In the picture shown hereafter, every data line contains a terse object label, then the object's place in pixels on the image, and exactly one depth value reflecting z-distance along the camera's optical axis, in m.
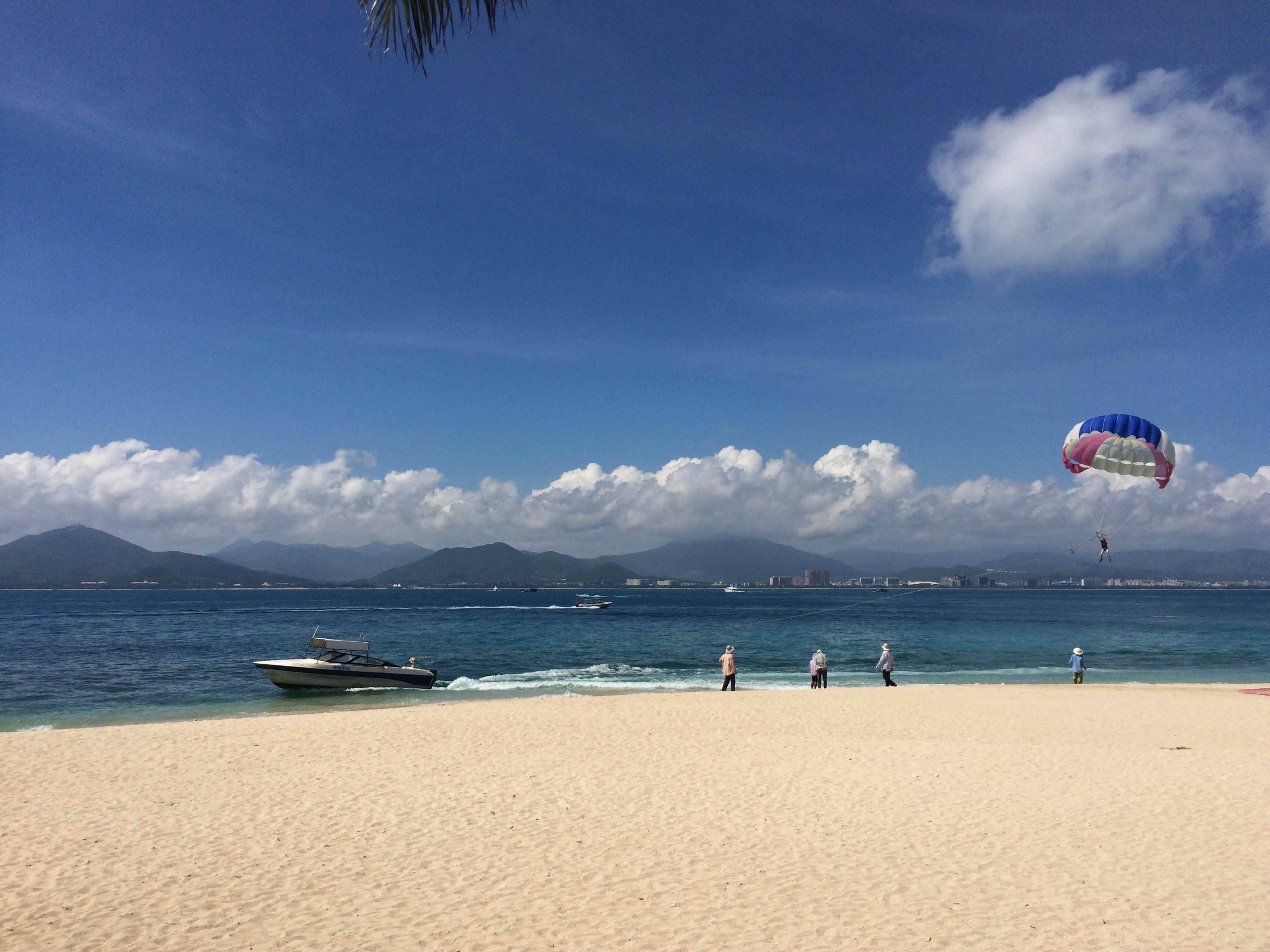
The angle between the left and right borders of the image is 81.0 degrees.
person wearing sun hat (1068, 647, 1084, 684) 27.39
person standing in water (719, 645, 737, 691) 25.12
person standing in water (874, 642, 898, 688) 26.19
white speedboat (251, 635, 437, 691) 28.16
